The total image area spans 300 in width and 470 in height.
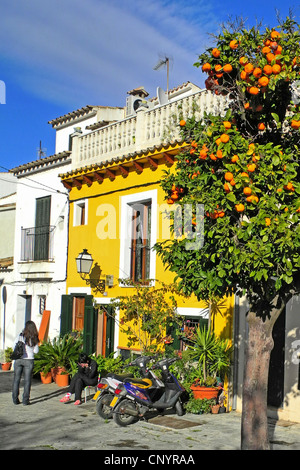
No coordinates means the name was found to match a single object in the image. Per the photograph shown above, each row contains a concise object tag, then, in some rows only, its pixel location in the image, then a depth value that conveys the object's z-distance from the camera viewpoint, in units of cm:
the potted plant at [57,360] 1330
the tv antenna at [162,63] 1693
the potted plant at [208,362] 1032
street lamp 1414
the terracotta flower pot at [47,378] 1369
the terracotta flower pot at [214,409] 1019
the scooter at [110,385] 957
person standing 1097
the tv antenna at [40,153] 2608
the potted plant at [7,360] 1598
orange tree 590
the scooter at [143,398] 918
